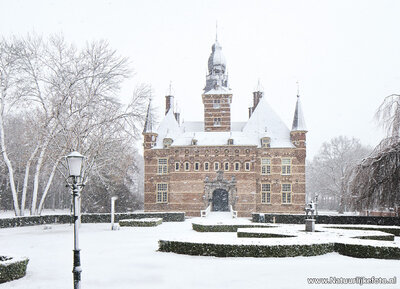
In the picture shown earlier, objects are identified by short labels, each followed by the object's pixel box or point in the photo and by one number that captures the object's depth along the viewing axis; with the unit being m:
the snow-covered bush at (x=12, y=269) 9.44
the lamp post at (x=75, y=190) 7.84
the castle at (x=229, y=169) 39.22
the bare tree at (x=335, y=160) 54.75
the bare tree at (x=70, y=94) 24.42
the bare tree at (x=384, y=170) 20.61
